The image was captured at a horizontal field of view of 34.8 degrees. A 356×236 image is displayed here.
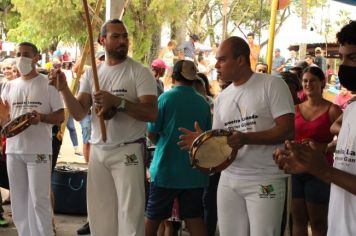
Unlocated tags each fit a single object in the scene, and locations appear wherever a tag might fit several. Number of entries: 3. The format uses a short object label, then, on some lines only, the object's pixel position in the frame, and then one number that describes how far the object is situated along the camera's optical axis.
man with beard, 4.32
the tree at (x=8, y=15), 31.32
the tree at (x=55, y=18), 17.33
